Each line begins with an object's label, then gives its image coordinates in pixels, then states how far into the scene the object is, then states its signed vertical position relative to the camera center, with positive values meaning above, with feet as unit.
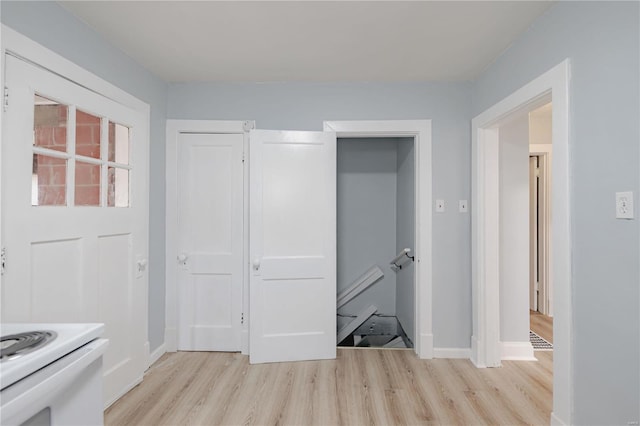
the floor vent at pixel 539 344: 10.79 -4.14
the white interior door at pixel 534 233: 14.83 -0.69
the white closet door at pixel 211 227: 10.37 -0.32
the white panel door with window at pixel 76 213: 5.46 +0.07
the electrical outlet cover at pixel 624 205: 4.75 +0.18
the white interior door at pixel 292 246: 9.72 -0.83
